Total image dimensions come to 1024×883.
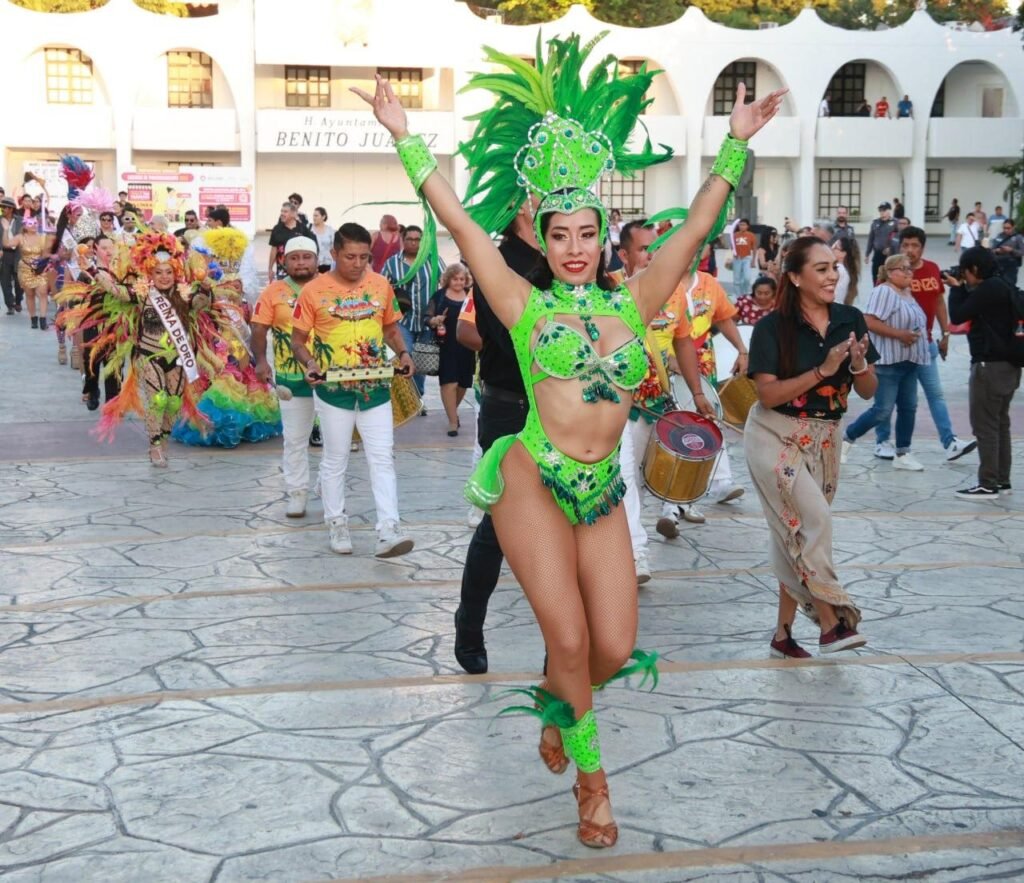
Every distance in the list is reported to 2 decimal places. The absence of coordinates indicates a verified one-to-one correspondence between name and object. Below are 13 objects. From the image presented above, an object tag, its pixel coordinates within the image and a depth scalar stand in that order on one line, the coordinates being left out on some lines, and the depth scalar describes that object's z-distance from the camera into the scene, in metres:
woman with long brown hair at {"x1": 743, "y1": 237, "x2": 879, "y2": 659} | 6.05
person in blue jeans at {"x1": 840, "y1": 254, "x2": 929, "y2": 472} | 11.16
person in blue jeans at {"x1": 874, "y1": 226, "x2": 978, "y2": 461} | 11.50
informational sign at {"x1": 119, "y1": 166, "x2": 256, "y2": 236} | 29.03
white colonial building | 43.75
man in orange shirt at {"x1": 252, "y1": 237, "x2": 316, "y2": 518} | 9.41
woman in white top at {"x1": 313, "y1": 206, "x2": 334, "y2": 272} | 21.75
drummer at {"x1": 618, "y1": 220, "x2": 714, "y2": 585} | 7.48
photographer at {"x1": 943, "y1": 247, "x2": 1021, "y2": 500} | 10.02
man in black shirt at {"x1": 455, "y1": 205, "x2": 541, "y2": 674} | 5.76
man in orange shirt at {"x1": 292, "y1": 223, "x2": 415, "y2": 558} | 8.30
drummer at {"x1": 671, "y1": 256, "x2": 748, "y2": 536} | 9.33
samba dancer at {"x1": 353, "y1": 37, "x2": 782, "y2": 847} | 4.43
